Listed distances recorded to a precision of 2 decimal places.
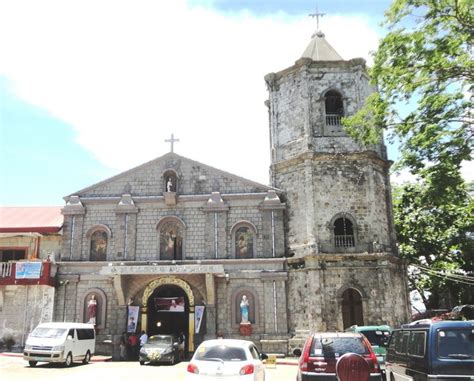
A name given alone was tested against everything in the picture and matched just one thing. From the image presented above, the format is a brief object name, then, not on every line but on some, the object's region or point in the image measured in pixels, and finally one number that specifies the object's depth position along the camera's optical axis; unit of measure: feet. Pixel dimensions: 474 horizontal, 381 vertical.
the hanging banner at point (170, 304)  75.00
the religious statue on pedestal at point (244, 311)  72.69
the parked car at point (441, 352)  25.96
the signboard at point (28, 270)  74.70
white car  32.55
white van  56.39
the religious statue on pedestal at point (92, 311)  73.75
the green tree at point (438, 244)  91.76
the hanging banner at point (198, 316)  72.79
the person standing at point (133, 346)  70.74
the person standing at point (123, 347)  70.23
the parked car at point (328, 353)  33.01
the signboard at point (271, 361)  61.21
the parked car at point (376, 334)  50.70
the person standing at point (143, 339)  69.60
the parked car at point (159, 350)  61.57
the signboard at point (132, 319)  72.84
